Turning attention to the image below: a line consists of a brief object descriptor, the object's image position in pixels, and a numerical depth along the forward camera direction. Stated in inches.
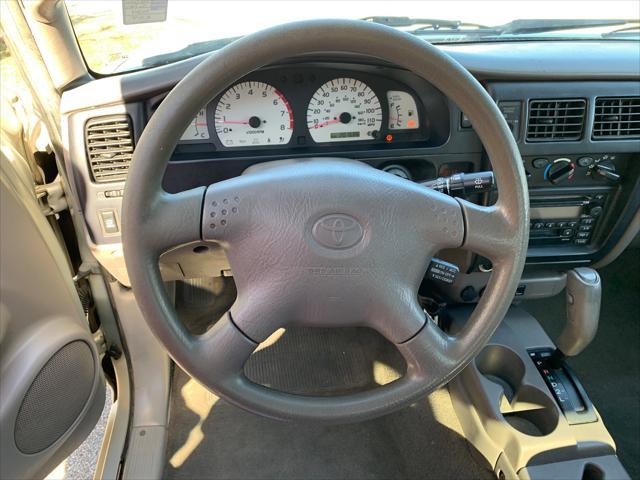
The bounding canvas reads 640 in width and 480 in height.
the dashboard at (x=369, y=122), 50.7
